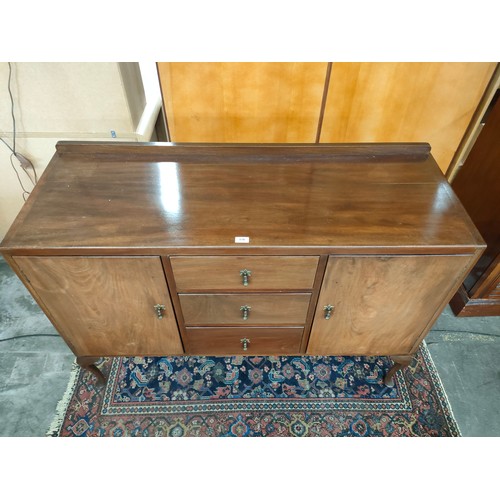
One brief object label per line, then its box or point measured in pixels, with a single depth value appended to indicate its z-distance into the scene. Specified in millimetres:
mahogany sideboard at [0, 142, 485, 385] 995
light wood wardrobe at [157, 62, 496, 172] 1233
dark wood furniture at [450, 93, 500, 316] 1501
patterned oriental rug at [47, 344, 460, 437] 1447
